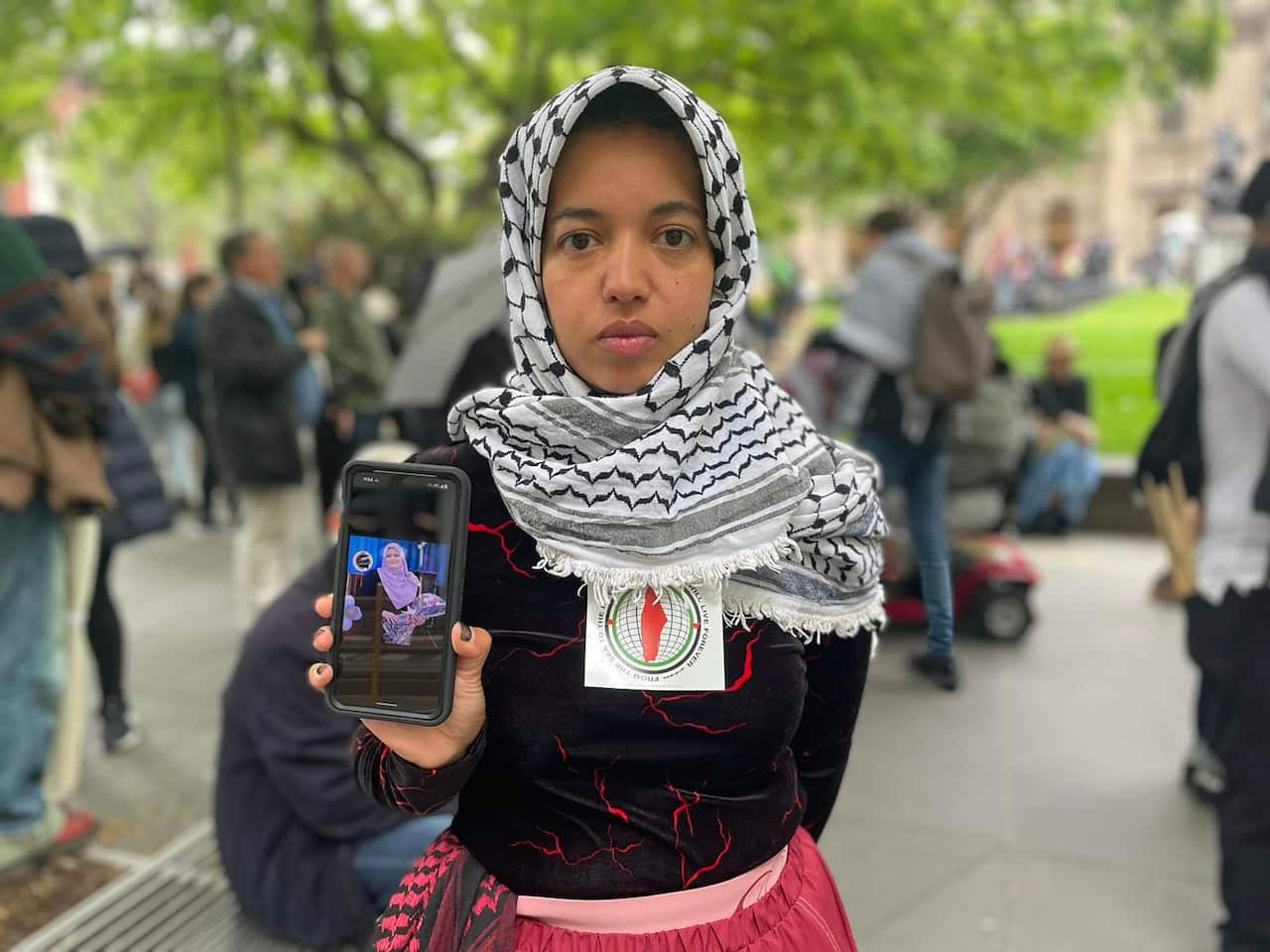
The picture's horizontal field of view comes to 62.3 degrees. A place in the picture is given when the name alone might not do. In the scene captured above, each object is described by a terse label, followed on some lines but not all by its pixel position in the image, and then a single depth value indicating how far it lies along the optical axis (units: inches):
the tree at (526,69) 325.4
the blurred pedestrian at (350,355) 257.1
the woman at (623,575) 48.9
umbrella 133.6
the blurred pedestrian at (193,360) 313.9
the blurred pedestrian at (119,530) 153.0
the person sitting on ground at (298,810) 97.8
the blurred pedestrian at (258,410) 205.6
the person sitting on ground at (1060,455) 281.7
